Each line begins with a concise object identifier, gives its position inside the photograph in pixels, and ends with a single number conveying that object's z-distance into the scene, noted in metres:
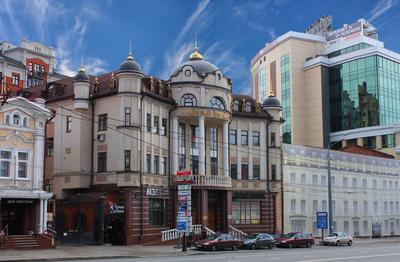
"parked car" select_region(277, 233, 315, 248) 48.59
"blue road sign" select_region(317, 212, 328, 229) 55.31
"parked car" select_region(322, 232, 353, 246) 52.91
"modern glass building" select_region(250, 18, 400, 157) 108.81
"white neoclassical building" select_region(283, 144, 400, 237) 62.47
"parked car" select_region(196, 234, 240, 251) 42.59
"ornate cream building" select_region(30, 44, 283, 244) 46.84
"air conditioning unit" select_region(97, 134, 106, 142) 48.78
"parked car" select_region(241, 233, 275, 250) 45.66
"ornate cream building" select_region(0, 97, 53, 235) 39.75
